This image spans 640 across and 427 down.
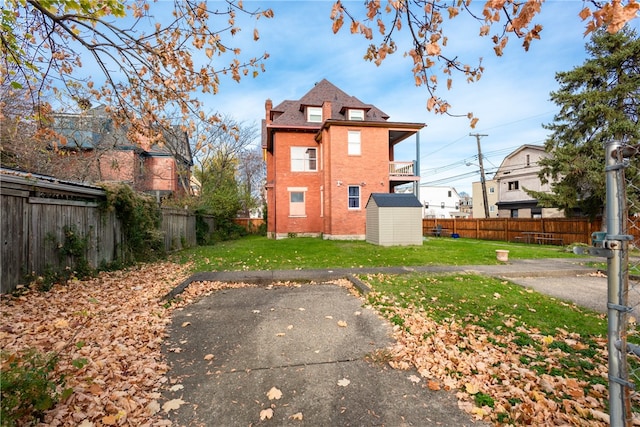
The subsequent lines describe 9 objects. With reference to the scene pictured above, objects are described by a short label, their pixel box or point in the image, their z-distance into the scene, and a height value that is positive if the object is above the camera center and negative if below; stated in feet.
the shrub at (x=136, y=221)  30.78 +0.05
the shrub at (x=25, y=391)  7.36 -4.21
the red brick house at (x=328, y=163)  61.82 +11.83
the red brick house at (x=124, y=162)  57.06 +14.93
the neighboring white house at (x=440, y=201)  204.44 +11.20
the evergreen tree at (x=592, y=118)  53.36 +17.93
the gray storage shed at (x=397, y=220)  52.06 -0.29
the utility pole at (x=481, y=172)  93.67 +13.82
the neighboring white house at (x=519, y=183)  101.69 +11.92
